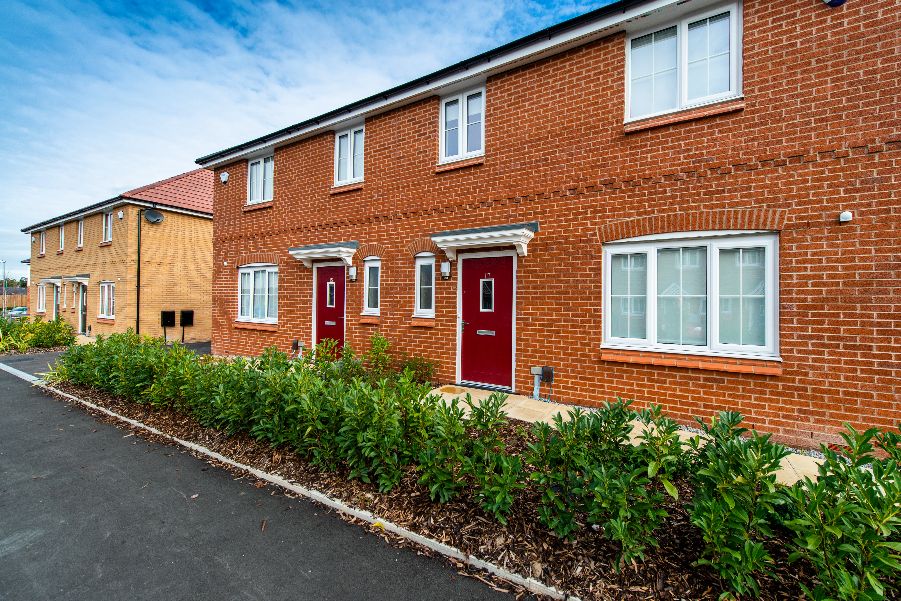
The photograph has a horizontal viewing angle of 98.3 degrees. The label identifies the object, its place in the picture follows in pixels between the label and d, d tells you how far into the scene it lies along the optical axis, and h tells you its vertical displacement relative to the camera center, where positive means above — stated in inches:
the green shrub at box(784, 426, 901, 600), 79.4 -47.2
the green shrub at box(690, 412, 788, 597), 89.5 -49.4
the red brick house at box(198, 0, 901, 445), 183.3 +54.3
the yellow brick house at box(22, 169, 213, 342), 599.5 +65.4
